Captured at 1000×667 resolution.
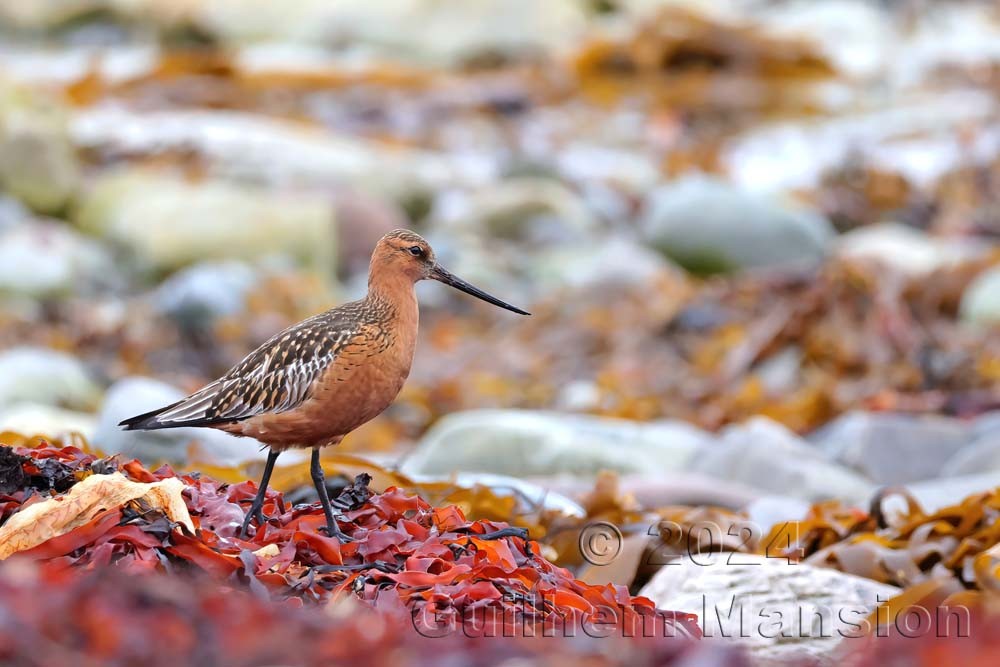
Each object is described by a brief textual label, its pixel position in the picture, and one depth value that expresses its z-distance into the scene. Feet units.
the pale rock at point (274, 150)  88.58
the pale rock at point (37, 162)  80.18
